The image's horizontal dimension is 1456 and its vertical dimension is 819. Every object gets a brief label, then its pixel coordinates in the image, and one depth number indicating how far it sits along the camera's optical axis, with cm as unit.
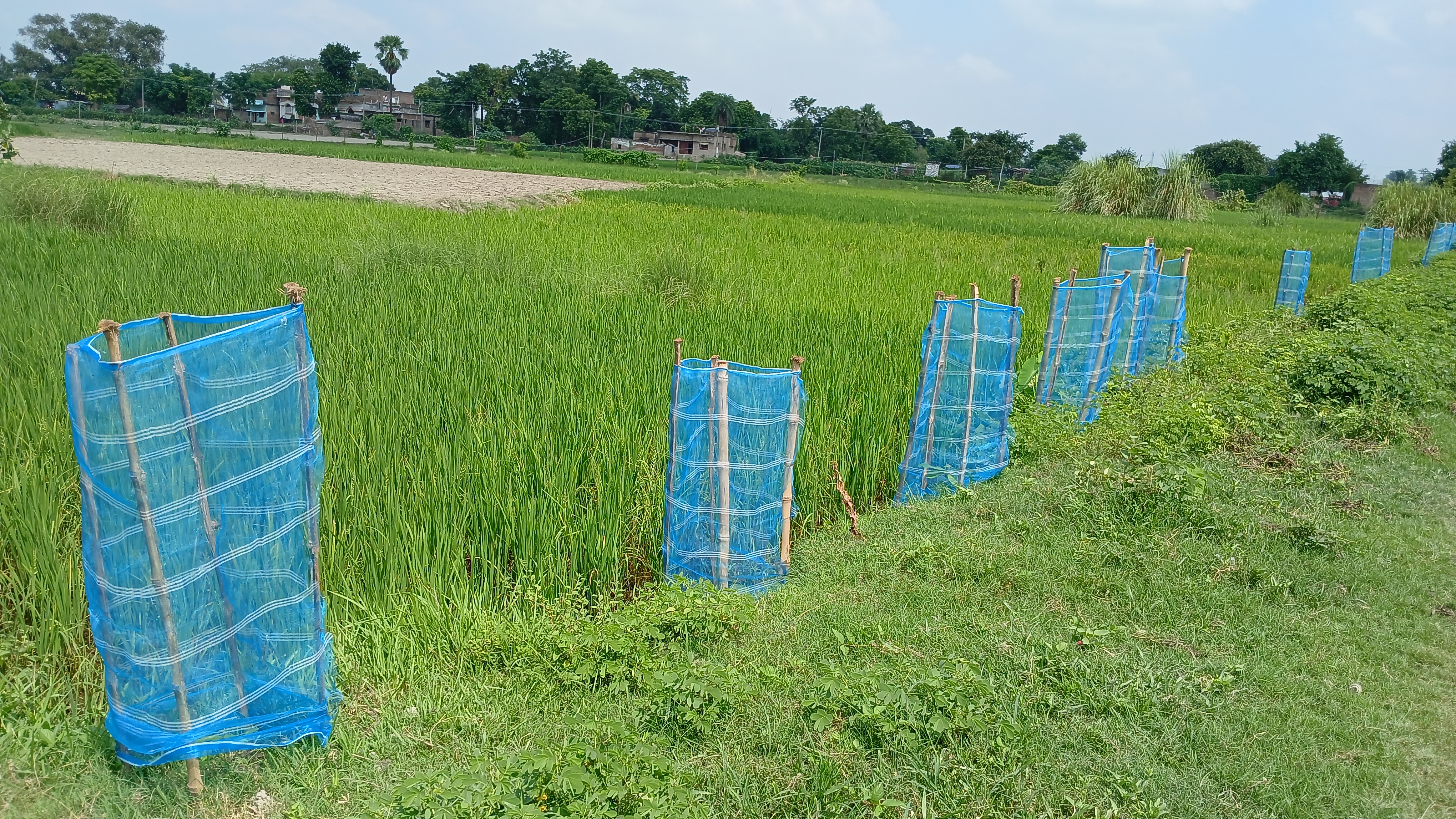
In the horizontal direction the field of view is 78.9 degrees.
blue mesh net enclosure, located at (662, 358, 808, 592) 380
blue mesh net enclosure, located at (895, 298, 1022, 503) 511
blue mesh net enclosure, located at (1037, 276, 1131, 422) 648
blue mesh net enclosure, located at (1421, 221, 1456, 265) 1880
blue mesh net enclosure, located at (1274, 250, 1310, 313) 1201
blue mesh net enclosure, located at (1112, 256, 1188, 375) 792
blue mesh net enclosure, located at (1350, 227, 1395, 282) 1502
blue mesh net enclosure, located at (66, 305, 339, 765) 218
